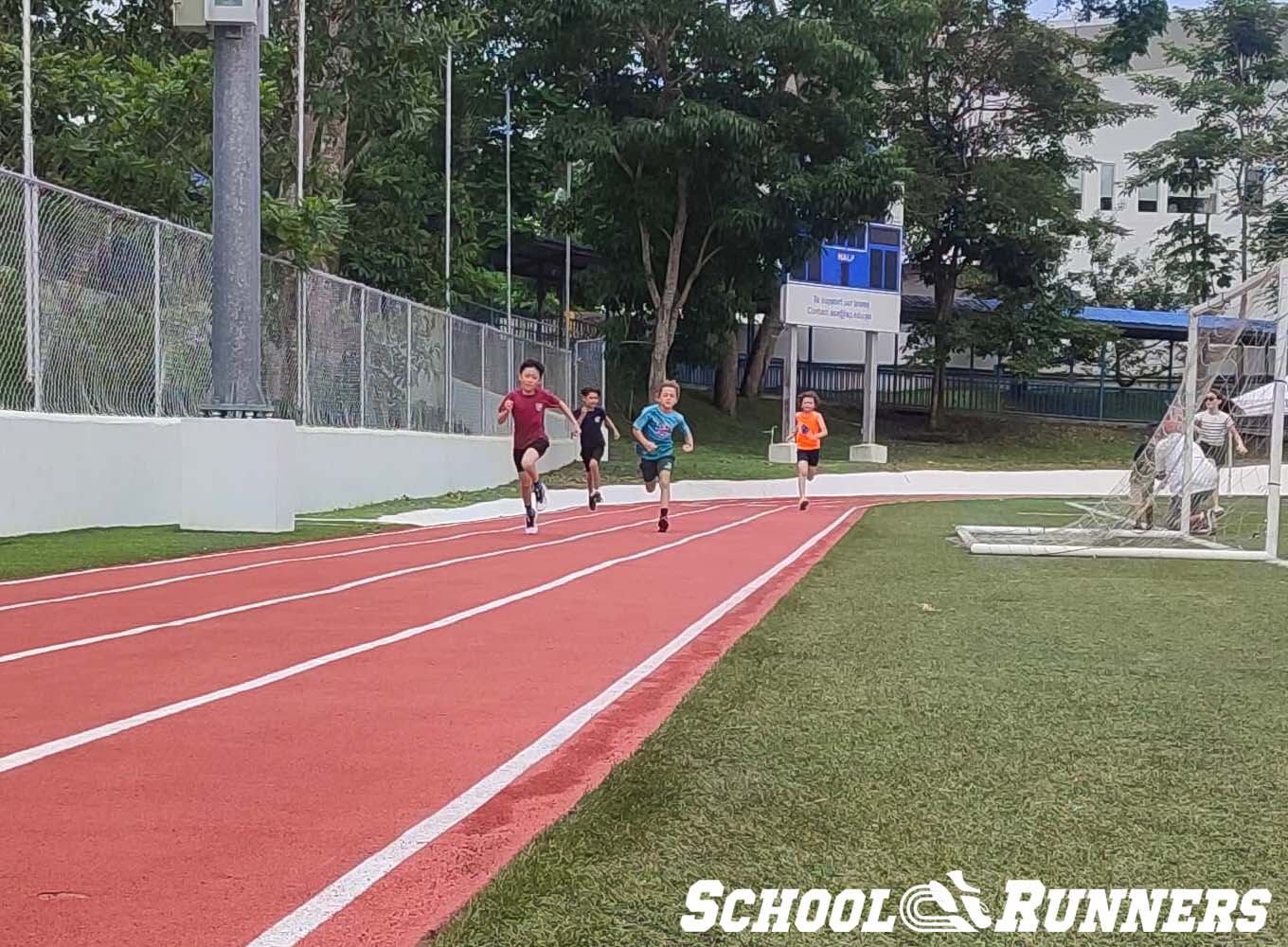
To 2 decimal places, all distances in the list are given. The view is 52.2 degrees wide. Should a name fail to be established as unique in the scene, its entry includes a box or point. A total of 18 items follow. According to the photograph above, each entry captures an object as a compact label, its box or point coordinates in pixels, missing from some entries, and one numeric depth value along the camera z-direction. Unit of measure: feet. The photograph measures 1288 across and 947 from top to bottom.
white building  185.06
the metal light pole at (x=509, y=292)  80.63
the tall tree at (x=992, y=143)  126.62
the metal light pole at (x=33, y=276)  37.06
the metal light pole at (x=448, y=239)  74.08
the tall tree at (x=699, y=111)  91.40
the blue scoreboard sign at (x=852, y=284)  107.45
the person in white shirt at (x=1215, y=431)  46.75
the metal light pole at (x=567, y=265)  99.09
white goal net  41.68
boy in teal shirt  48.88
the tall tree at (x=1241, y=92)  144.05
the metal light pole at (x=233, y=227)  41.88
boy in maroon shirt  44.75
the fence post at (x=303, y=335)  54.70
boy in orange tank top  62.23
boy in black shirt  63.21
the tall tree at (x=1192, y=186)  145.59
